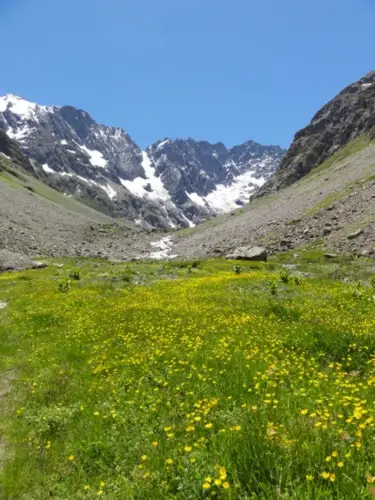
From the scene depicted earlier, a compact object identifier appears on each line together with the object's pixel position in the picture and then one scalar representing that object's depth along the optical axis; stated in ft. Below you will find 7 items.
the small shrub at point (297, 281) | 96.99
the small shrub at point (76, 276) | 124.88
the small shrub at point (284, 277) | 99.65
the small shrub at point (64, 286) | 96.99
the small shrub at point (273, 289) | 82.69
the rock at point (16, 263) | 165.78
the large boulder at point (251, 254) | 166.91
